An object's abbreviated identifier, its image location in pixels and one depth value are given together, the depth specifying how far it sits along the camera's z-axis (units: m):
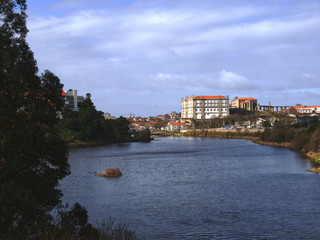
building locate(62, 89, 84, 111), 112.44
